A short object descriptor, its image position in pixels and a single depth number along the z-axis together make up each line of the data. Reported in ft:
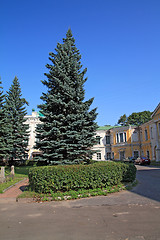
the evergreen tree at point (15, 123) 81.10
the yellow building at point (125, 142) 130.21
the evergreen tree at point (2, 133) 72.28
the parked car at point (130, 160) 104.63
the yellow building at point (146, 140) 116.13
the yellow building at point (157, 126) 98.32
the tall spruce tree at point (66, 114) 36.09
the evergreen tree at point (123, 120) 205.11
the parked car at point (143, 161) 88.09
